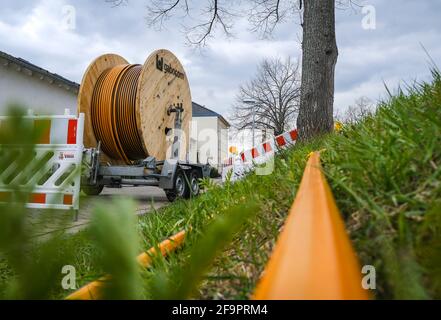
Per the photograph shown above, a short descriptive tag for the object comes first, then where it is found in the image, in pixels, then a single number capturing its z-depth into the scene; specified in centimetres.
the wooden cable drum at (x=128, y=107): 766
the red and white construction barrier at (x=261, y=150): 797
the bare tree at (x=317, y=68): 511
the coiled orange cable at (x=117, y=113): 768
